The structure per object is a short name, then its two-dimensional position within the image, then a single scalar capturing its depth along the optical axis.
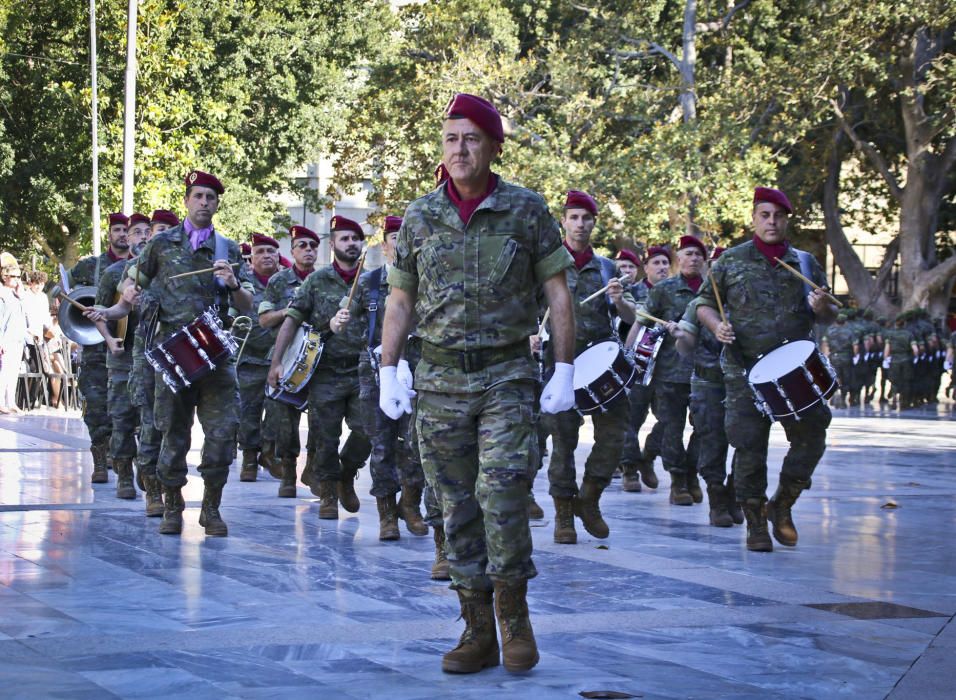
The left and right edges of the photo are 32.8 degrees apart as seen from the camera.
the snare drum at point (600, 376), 10.05
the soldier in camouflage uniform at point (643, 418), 14.02
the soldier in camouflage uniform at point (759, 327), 9.90
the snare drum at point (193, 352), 10.09
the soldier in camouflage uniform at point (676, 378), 12.73
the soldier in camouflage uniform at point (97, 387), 13.82
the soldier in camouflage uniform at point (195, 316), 10.34
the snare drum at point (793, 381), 9.48
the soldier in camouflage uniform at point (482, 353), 6.41
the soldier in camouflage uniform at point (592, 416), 10.24
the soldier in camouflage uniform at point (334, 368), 11.29
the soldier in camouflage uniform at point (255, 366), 14.61
